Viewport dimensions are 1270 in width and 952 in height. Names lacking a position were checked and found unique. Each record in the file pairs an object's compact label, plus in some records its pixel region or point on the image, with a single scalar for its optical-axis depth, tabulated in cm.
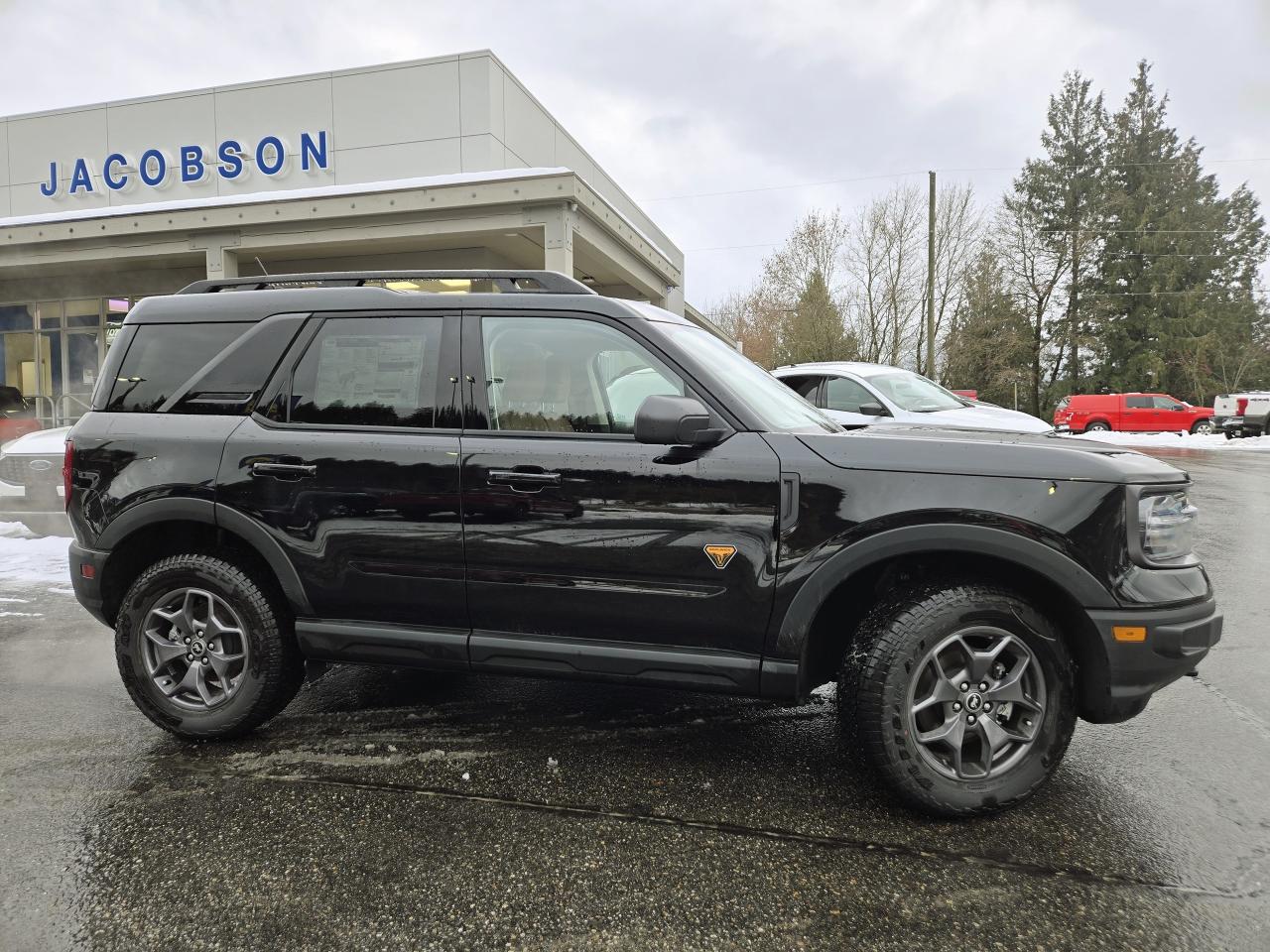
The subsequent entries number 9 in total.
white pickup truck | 2878
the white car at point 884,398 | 885
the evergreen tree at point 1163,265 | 4341
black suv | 272
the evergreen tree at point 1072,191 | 4375
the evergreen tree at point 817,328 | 3706
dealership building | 1241
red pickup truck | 3173
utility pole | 2636
